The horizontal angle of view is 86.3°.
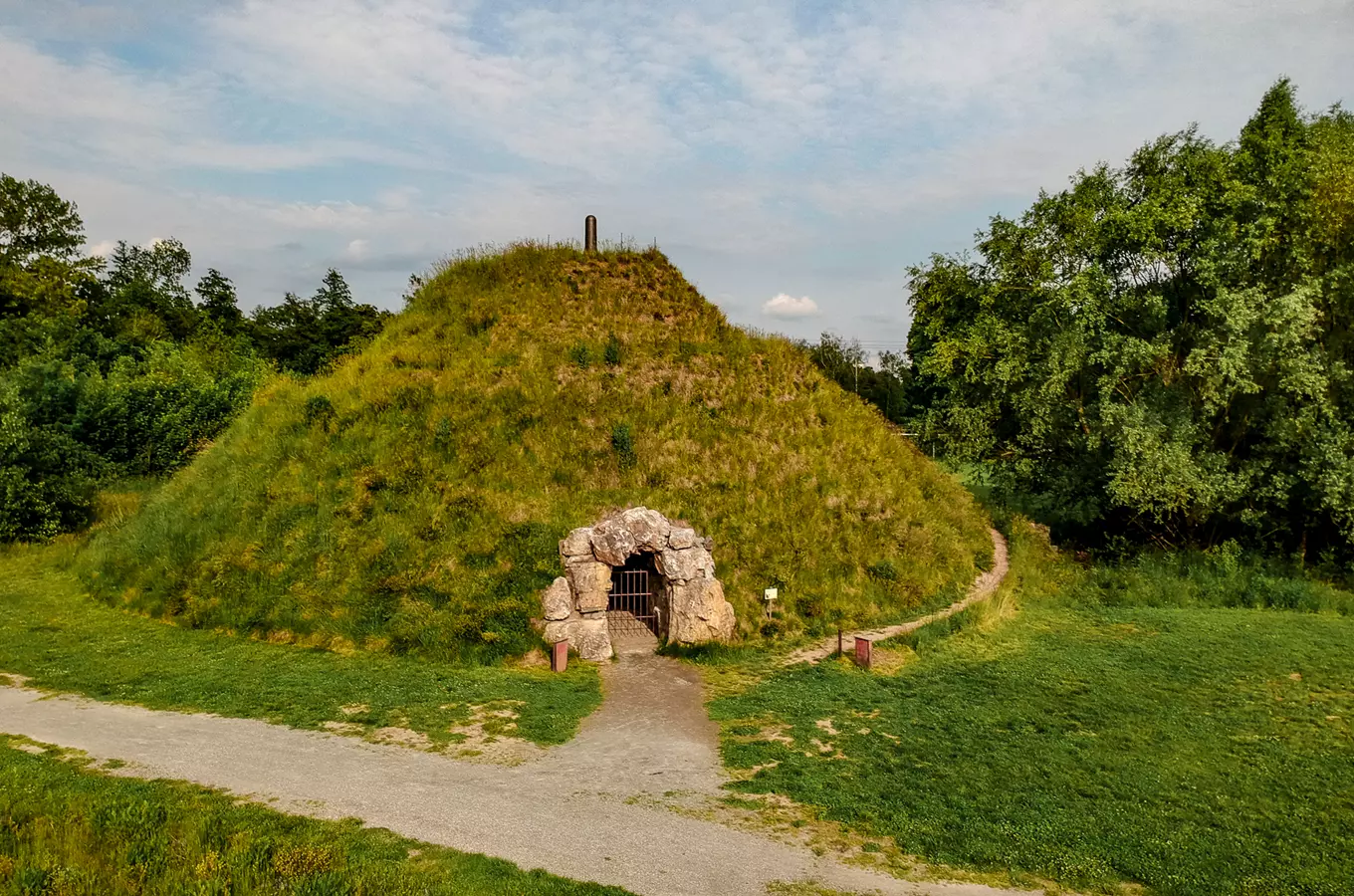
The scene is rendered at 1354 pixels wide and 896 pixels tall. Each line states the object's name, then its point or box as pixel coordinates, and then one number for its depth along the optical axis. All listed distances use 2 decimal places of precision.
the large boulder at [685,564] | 19.20
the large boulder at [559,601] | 18.48
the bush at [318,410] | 23.81
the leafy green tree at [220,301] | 69.88
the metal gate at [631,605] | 20.59
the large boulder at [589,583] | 18.78
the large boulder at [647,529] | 19.47
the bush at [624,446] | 22.58
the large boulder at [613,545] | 19.16
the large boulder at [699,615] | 19.00
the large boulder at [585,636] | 18.33
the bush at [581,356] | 25.38
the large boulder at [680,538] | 19.55
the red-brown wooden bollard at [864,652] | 17.70
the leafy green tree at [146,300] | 57.75
